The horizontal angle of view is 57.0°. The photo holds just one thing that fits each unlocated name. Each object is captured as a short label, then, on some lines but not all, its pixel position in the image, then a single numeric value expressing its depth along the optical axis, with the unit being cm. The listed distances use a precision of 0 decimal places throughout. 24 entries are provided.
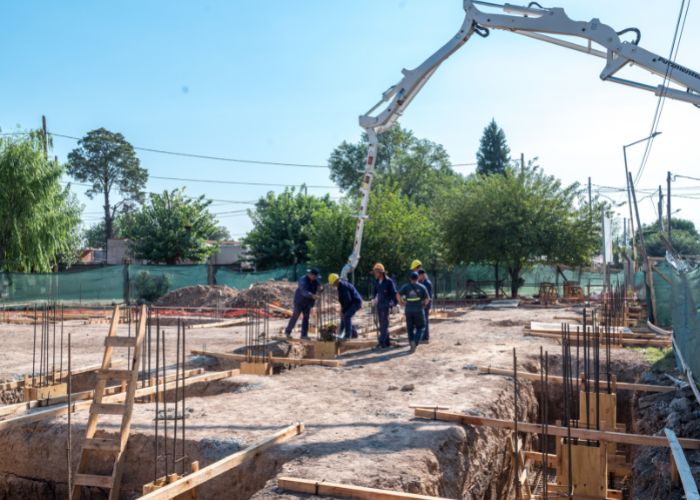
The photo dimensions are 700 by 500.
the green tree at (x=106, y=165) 4791
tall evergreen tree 5706
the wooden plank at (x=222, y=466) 432
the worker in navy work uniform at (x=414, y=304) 1135
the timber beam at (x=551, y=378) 782
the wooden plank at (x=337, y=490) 421
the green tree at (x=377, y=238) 2842
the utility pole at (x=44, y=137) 2616
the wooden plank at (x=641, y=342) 1190
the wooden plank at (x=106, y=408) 517
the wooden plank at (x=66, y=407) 603
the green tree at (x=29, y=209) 2402
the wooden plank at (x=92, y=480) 498
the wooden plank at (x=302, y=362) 1009
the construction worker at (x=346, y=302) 1231
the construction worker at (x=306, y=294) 1209
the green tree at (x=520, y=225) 2709
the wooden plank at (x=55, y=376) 823
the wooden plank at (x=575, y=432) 540
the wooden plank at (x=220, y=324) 1695
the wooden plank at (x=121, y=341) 526
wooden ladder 502
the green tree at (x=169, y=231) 3366
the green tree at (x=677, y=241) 5228
